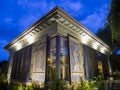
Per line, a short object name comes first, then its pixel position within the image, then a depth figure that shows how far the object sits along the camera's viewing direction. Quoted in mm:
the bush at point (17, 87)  5456
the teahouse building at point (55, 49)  5486
